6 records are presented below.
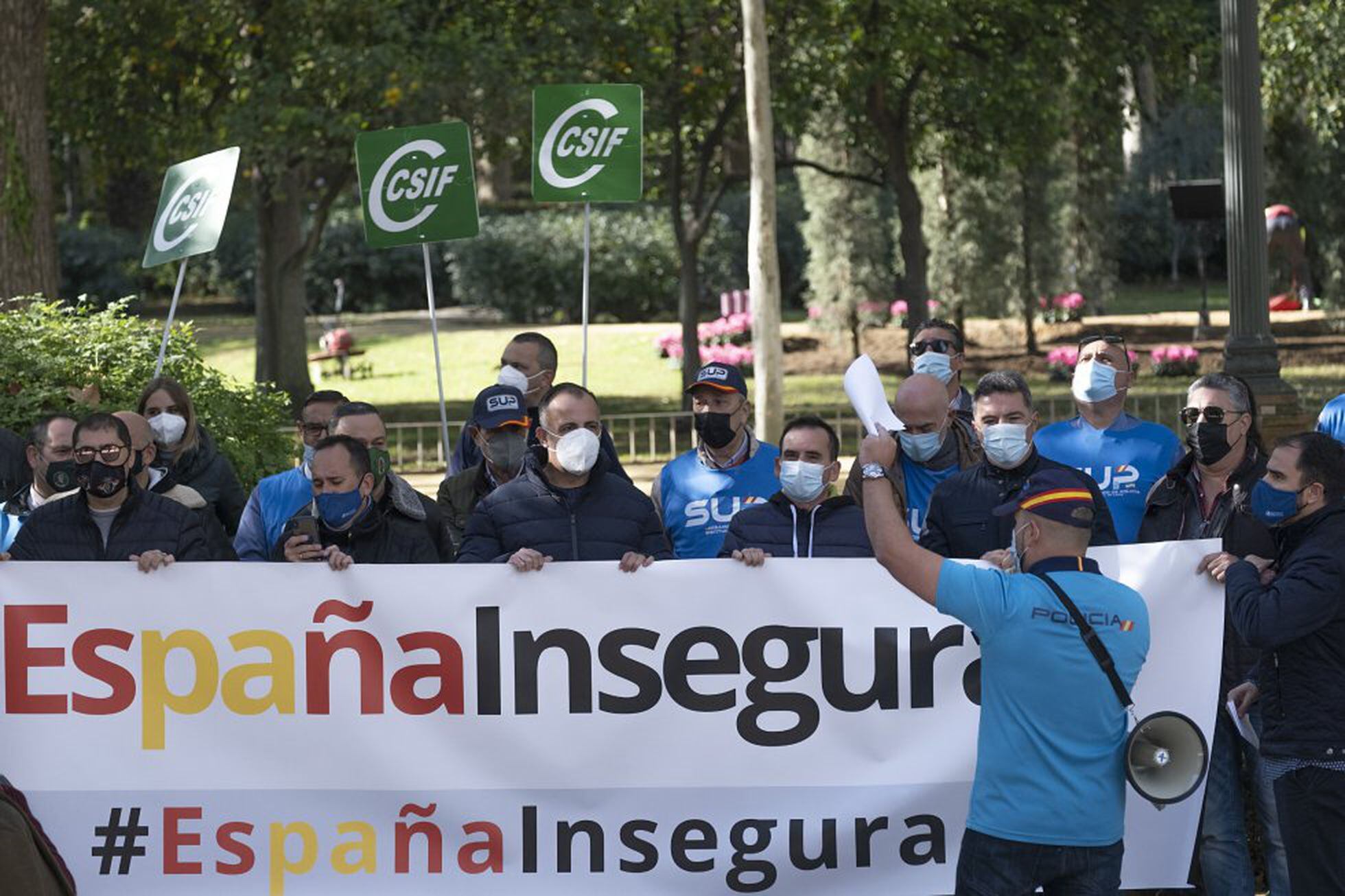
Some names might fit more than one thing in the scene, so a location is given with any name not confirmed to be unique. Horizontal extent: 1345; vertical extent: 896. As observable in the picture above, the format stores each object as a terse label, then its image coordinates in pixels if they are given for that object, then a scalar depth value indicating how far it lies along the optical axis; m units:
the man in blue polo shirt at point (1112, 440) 14.03
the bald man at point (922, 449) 13.73
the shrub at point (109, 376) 20.69
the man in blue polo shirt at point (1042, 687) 9.24
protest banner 12.56
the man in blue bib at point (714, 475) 14.30
